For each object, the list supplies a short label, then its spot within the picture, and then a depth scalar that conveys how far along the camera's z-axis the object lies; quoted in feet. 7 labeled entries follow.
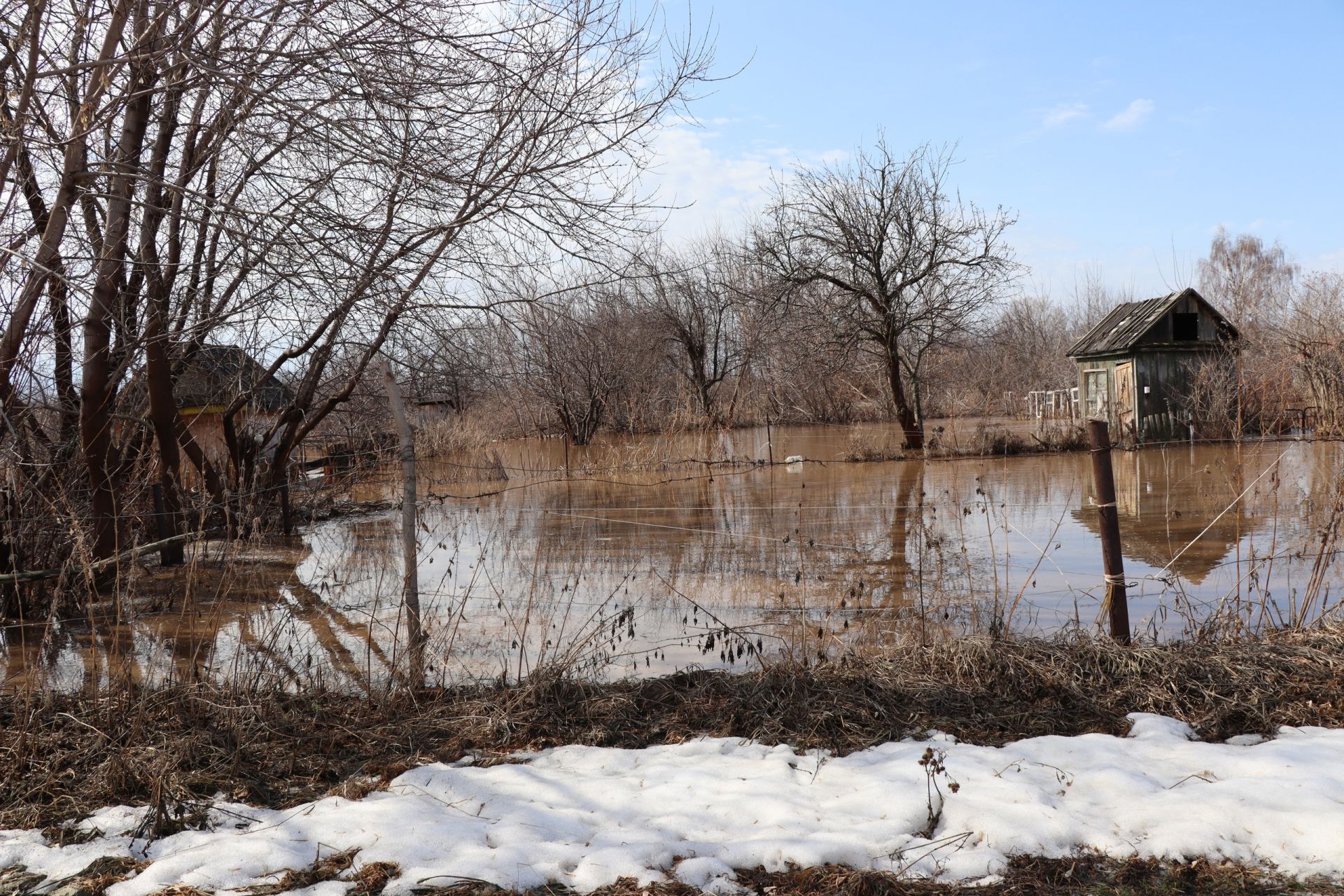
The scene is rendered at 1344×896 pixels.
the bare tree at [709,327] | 108.47
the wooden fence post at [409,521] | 18.11
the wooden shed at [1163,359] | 75.92
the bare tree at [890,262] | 73.00
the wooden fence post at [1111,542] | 18.02
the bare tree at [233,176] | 17.74
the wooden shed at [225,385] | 36.32
